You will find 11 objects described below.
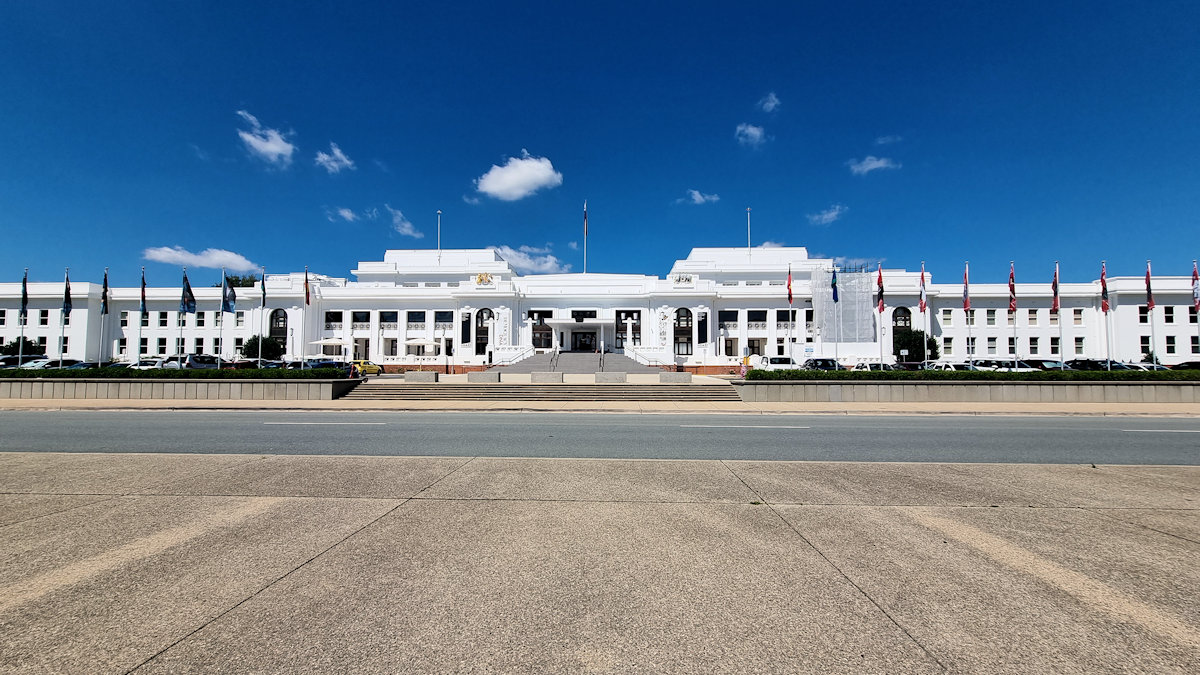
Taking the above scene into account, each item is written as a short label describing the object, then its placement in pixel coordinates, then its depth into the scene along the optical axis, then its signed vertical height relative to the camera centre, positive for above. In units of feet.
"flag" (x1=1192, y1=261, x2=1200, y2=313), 107.24 +14.21
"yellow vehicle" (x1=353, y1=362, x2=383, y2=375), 131.95 -2.54
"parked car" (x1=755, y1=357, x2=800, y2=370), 137.69 -1.74
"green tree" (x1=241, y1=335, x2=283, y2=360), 179.42 +3.51
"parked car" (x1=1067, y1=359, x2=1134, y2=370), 132.05 -2.59
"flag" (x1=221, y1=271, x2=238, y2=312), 117.19 +14.65
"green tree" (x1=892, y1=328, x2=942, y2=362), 173.06 +3.51
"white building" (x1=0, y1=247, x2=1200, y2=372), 180.14 +13.65
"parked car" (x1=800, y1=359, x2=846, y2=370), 129.39 -2.13
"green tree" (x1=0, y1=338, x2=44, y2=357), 184.03 +4.00
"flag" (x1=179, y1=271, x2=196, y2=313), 113.60 +12.90
